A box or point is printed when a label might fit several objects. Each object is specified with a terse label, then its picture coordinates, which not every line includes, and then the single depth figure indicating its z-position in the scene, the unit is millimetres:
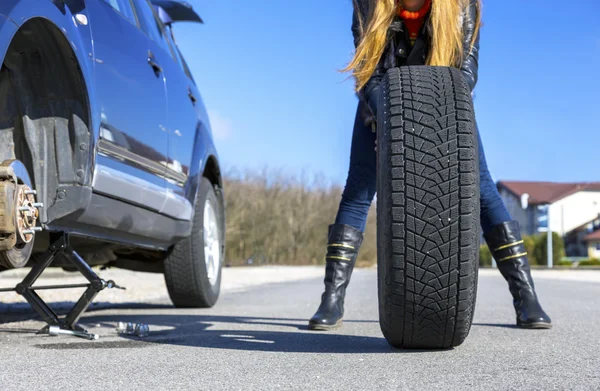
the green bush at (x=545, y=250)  48406
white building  68688
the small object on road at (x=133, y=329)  3356
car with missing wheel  2693
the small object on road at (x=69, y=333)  3182
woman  3275
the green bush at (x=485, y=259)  52416
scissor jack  3322
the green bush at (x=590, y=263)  41812
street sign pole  38969
